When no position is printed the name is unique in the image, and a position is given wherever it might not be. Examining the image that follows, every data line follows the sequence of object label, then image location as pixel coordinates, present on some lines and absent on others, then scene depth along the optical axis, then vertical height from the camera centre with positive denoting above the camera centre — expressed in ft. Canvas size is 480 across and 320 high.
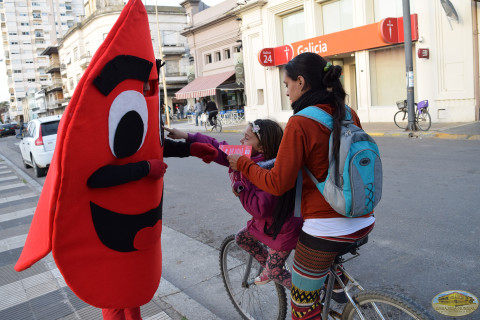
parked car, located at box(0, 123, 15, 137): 132.23 +0.94
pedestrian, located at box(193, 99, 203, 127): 83.87 +1.38
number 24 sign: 72.13 +9.22
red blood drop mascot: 6.03 -0.84
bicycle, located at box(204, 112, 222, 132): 71.51 -1.47
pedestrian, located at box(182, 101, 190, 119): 129.49 +2.22
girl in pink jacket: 7.72 -1.63
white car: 36.32 -1.02
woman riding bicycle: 6.35 -0.96
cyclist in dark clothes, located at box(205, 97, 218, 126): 70.74 +0.92
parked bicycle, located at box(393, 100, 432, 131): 43.14 -1.61
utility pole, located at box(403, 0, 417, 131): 42.01 +3.07
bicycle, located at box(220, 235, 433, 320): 6.38 -3.45
